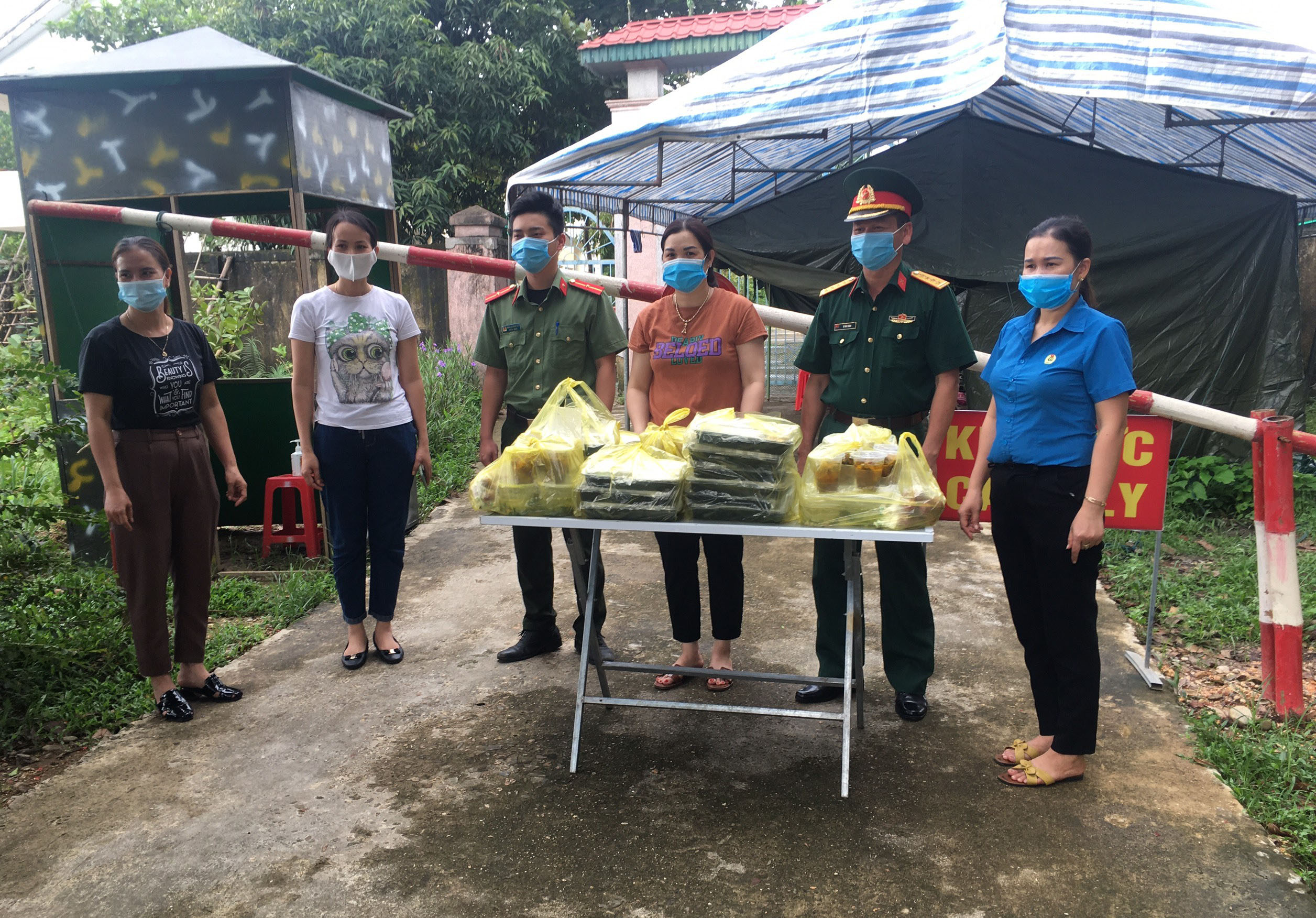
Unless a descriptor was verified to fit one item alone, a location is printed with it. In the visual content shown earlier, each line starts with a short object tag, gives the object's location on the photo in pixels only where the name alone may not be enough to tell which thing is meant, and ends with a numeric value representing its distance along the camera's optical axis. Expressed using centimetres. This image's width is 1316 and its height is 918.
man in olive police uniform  356
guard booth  496
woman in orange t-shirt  324
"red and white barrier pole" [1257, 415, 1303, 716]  312
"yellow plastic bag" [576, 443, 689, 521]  253
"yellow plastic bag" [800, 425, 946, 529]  244
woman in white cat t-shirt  360
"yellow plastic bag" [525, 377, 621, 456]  284
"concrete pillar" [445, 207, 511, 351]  1042
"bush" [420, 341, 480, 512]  729
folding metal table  245
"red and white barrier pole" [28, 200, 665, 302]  461
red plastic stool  525
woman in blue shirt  254
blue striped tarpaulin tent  362
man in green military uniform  303
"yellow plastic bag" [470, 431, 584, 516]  264
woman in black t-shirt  321
